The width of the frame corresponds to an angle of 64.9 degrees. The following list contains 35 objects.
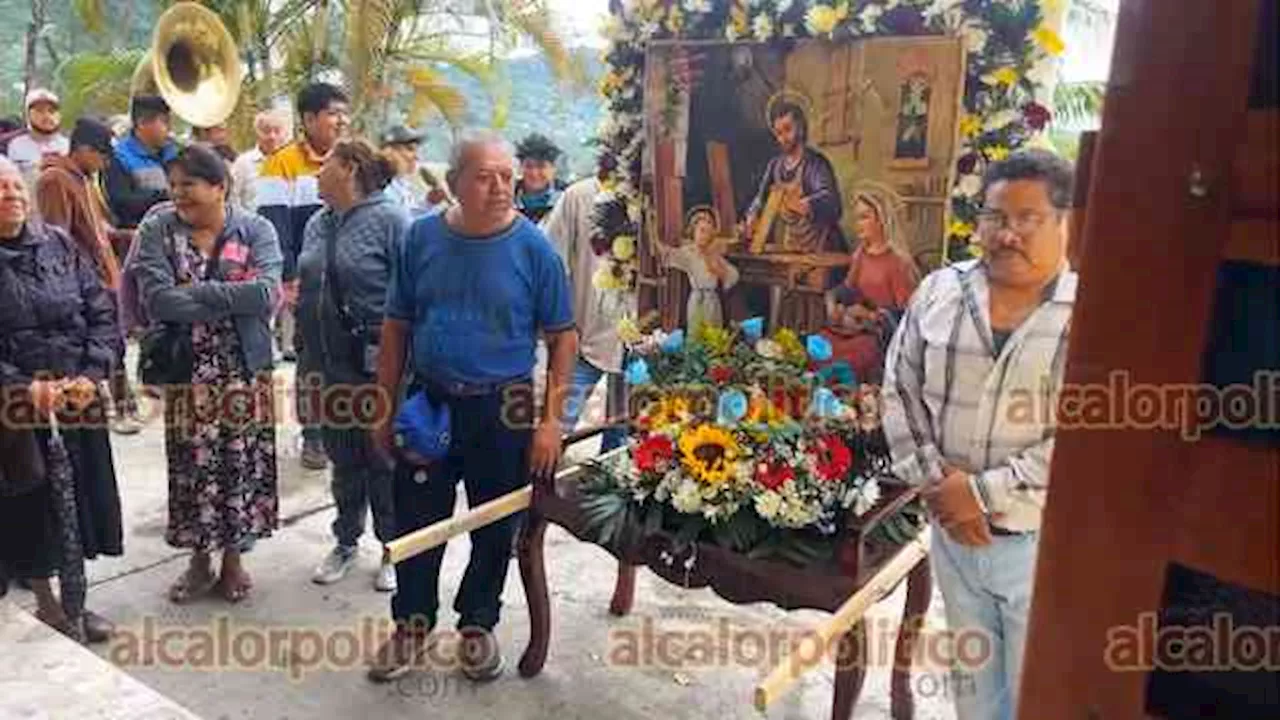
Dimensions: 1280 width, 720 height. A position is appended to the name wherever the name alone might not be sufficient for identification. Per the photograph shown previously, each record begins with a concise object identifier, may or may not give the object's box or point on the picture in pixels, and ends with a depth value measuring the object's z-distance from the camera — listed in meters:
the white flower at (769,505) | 2.74
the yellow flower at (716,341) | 3.14
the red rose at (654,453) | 2.97
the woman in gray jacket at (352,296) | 3.83
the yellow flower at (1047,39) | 2.55
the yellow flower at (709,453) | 2.85
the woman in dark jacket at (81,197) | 4.52
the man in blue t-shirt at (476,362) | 3.12
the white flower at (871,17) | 2.77
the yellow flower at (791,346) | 3.05
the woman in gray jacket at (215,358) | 3.56
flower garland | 2.58
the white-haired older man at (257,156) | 5.80
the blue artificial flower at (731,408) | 2.96
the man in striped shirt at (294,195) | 5.39
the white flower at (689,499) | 2.85
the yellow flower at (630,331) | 3.56
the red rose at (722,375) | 3.04
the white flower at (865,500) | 2.72
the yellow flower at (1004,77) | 2.59
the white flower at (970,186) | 2.69
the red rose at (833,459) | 2.76
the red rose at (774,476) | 2.77
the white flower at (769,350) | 3.07
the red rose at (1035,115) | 2.59
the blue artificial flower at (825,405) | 2.91
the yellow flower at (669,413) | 3.03
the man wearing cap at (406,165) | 5.24
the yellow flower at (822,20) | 2.83
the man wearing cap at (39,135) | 6.87
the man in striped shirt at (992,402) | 2.23
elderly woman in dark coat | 3.22
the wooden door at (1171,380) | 0.61
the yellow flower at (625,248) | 3.56
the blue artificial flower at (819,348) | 3.00
